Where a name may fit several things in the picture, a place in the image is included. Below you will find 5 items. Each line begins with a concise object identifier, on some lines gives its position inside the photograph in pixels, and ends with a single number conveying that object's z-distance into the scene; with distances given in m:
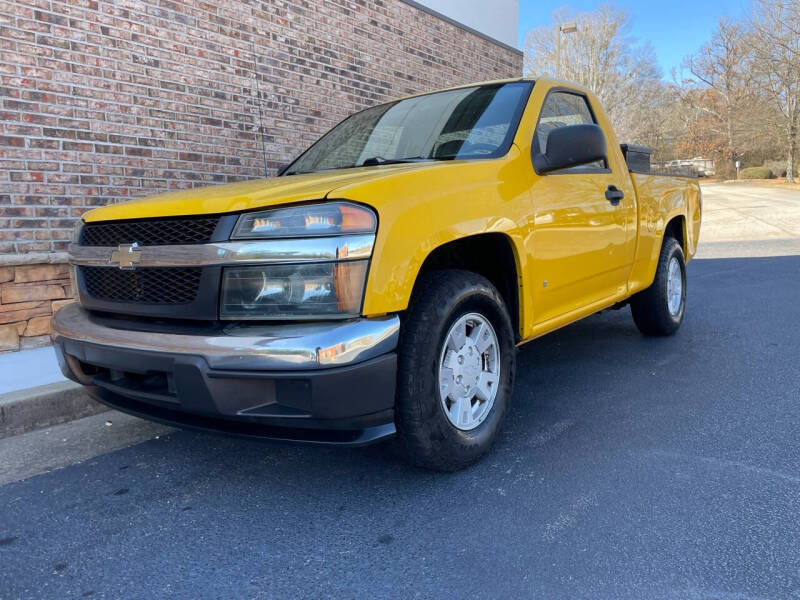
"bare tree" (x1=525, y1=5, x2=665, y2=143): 38.69
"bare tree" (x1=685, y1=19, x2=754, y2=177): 42.81
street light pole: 21.22
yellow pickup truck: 2.21
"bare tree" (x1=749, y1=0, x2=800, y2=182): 33.00
